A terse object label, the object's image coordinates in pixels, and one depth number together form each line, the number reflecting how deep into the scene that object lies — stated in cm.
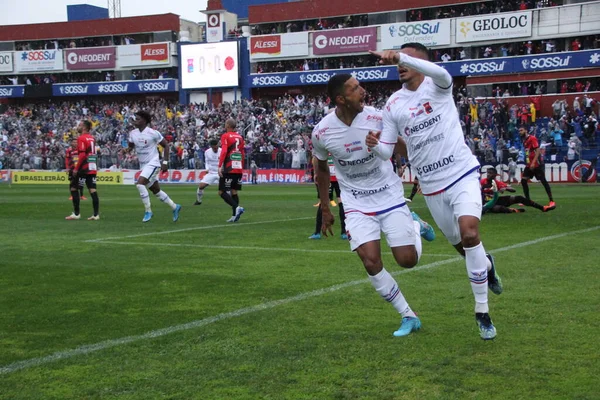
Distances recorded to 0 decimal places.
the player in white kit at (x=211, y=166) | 2236
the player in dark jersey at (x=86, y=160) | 1720
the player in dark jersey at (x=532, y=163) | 1889
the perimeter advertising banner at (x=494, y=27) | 4784
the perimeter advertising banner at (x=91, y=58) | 6488
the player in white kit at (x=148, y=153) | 1633
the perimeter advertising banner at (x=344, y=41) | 5428
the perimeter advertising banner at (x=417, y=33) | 5103
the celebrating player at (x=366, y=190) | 609
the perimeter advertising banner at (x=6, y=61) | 6806
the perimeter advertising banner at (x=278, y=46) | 5706
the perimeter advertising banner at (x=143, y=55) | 6275
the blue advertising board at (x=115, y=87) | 6181
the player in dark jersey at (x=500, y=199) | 1734
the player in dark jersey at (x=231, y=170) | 1661
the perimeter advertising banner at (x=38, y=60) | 6620
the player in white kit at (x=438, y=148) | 575
